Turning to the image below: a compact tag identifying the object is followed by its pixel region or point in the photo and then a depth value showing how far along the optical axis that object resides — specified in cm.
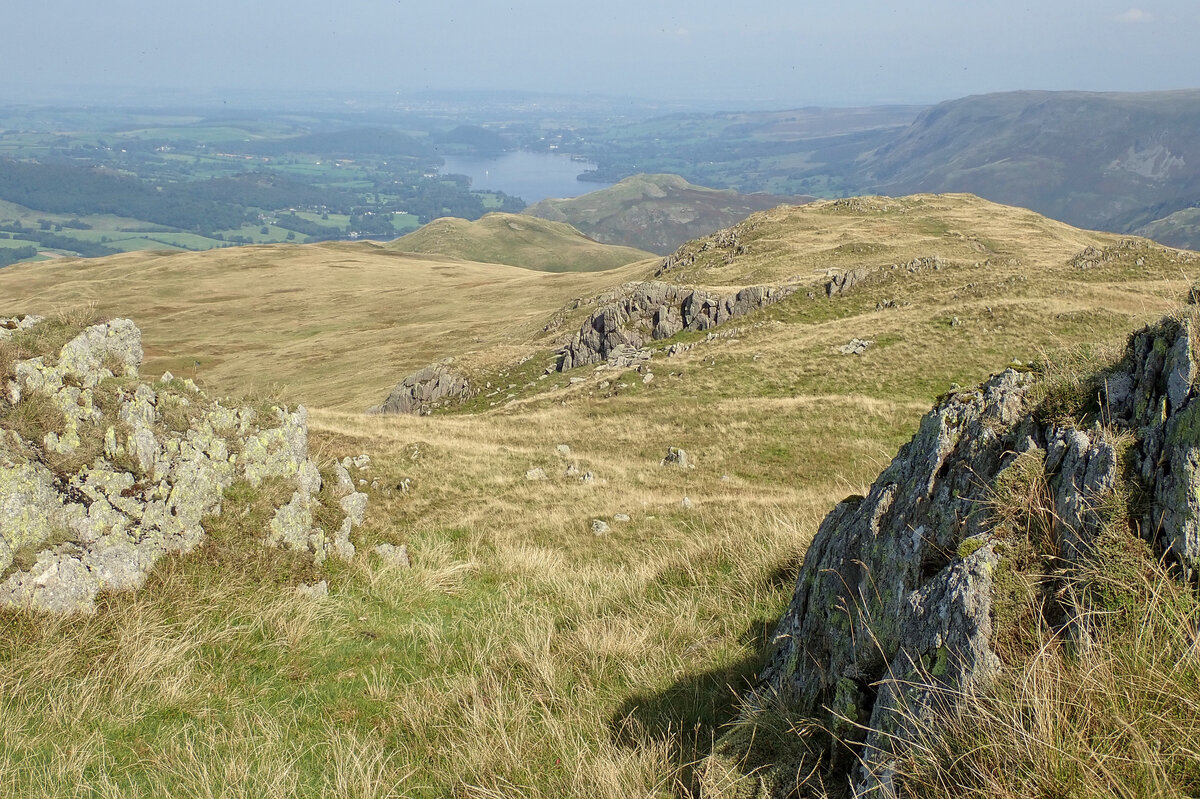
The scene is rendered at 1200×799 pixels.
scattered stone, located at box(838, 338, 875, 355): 3434
